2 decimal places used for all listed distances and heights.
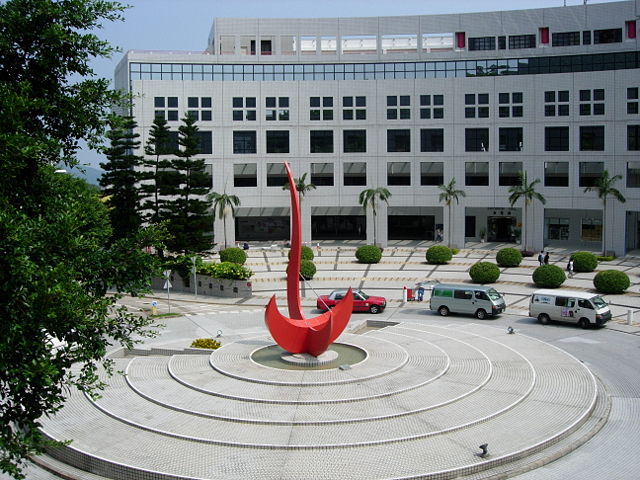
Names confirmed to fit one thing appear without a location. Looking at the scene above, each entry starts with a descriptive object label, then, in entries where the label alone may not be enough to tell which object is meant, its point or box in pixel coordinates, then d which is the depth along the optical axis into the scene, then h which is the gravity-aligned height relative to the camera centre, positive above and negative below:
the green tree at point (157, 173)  39.88 +3.43
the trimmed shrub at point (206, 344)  23.38 -4.07
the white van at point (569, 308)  28.16 -3.58
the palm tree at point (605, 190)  49.62 +2.63
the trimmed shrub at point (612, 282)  34.62 -2.97
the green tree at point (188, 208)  39.56 +1.28
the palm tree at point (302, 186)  55.25 +3.53
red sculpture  20.48 -2.98
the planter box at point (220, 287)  37.44 -3.35
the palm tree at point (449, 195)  54.72 +2.68
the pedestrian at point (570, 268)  40.53 -2.63
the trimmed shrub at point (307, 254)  44.57 -1.75
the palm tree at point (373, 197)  54.25 +2.55
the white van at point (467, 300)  30.84 -3.48
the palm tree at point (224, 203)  54.53 +2.14
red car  32.16 -3.62
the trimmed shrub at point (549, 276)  36.31 -2.79
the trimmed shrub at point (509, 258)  43.47 -2.09
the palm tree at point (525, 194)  51.80 +2.52
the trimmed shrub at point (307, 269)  40.34 -2.50
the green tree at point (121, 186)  39.16 +2.61
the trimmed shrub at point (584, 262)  41.38 -2.28
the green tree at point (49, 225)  9.98 +0.09
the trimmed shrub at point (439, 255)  45.69 -1.95
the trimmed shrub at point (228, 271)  37.57 -2.41
